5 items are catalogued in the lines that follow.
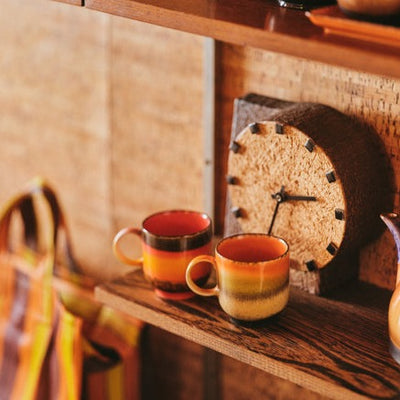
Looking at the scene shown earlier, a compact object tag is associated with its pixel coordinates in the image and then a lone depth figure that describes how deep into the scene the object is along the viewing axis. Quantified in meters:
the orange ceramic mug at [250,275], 1.23
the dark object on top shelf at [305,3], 1.18
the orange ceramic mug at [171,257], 1.30
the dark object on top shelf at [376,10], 1.06
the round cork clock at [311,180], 1.26
